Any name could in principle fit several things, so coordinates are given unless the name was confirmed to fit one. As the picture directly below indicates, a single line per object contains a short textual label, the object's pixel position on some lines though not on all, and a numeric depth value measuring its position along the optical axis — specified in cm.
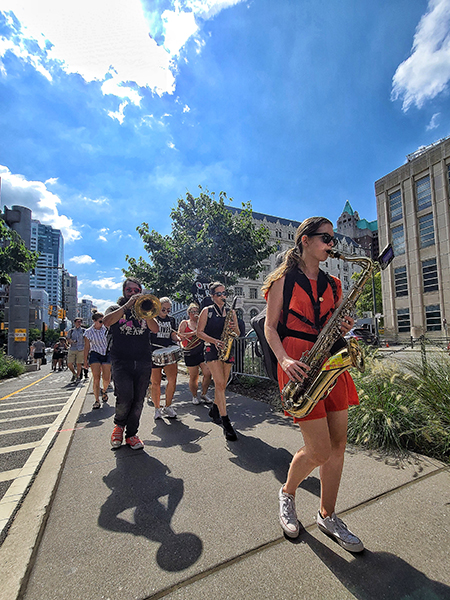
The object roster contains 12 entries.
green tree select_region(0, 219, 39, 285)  1149
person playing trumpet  370
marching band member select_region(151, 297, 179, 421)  502
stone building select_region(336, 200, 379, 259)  11036
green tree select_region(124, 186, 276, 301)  1193
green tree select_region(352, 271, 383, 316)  5380
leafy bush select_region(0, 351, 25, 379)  1307
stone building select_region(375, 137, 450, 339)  3544
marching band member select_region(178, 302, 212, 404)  596
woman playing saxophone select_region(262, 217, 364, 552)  193
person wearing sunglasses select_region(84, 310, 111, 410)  676
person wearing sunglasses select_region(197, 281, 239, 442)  406
